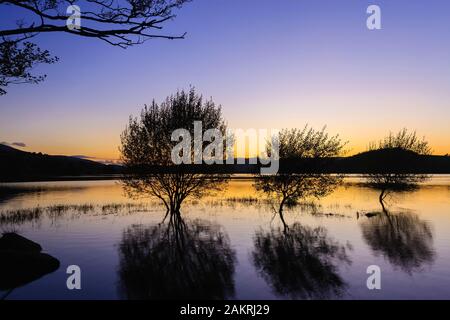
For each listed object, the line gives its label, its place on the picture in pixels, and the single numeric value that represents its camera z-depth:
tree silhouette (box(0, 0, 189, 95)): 11.32
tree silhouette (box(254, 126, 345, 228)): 39.41
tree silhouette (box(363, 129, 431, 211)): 48.34
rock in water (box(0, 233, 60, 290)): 15.64
